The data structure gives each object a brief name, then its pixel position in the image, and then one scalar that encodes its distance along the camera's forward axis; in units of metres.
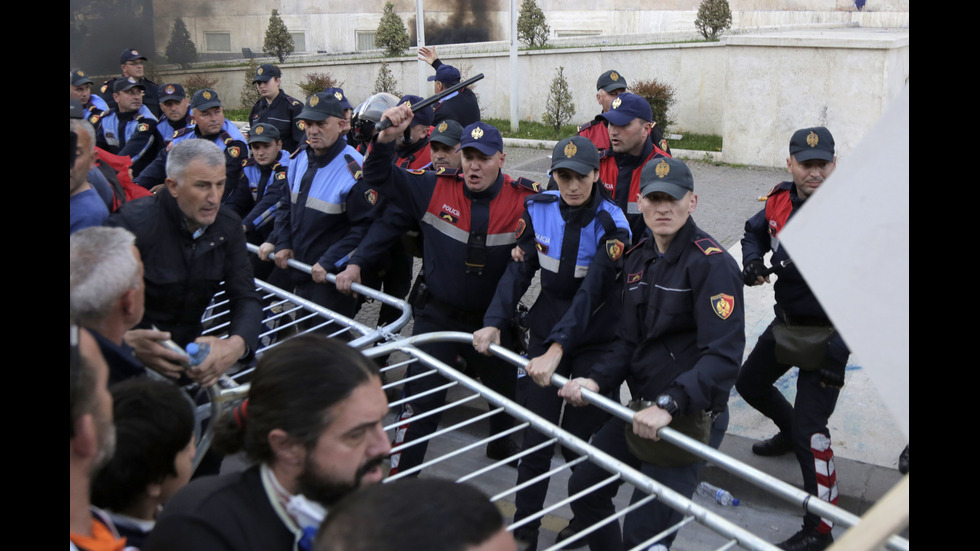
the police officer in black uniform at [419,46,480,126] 7.77
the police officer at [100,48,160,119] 10.84
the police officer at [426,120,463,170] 5.48
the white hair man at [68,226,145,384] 2.47
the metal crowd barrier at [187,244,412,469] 3.19
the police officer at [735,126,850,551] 4.07
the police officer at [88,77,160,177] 8.56
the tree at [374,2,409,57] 20.34
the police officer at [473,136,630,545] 4.00
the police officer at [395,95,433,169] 6.31
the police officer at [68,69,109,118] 10.15
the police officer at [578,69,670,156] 6.96
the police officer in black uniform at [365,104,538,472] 4.68
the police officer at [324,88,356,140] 6.63
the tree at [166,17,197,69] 22.08
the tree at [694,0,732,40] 17.14
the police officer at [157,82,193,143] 8.61
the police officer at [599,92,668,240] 5.38
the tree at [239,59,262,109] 19.69
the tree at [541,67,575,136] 16.22
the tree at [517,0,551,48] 19.28
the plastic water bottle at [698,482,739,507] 4.58
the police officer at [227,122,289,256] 6.45
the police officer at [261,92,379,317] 5.43
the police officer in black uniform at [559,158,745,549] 3.30
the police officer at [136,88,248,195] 6.99
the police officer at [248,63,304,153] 8.74
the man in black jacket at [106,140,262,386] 3.71
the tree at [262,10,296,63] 21.22
